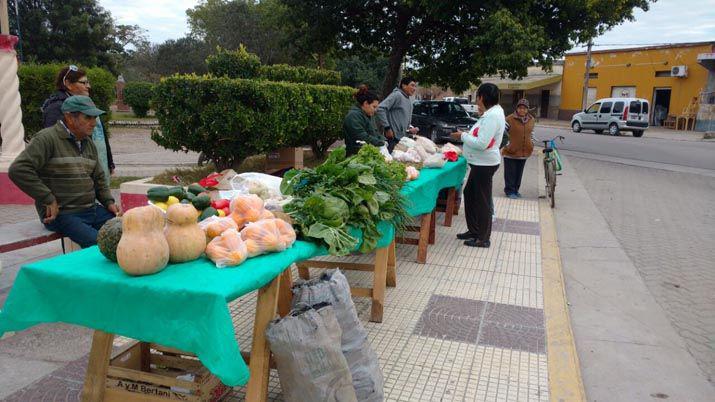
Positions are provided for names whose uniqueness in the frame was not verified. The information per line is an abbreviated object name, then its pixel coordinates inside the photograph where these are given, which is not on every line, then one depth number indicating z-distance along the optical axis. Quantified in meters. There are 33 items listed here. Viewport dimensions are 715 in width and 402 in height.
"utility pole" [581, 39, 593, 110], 38.62
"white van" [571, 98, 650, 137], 27.75
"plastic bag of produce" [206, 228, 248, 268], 2.50
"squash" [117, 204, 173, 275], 2.29
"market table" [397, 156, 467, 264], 4.83
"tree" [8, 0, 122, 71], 37.06
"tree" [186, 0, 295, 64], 40.22
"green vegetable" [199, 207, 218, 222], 2.94
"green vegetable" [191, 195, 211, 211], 2.97
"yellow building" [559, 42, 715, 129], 34.59
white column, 8.19
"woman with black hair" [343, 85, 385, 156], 6.24
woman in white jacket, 5.86
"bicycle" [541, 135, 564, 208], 9.34
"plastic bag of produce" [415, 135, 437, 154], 6.89
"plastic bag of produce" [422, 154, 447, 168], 6.18
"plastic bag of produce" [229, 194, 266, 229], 2.91
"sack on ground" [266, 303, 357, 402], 2.56
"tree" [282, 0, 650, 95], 15.68
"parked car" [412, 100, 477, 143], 19.66
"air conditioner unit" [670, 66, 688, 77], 34.56
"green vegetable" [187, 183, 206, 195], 3.20
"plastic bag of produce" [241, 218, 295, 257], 2.64
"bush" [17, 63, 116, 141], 11.43
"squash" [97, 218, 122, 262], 2.46
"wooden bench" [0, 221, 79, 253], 4.04
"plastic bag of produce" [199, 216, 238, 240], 2.69
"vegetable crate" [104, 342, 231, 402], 2.68
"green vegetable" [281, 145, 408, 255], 3.11
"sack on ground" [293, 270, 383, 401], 2.91
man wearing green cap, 3.68
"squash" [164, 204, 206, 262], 2.50
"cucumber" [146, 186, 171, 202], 2.94
